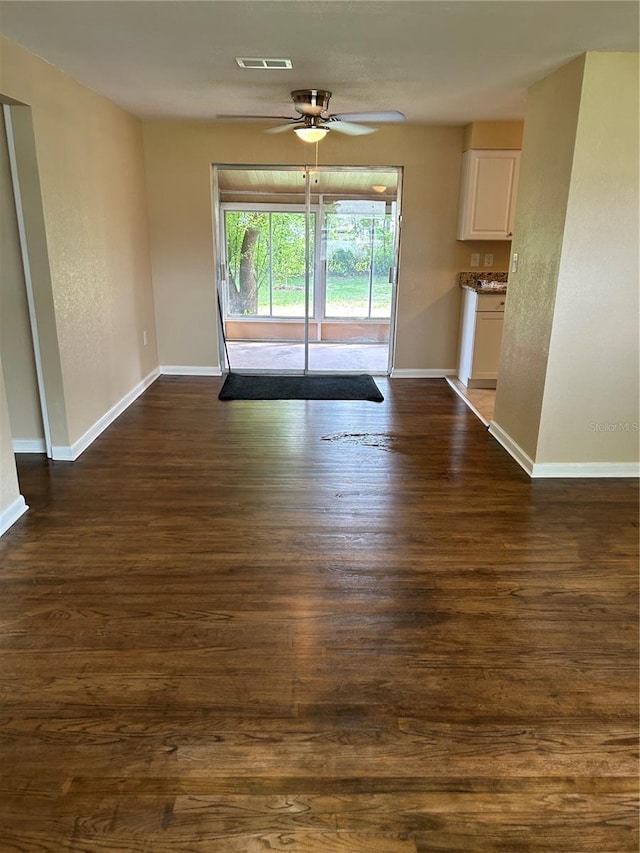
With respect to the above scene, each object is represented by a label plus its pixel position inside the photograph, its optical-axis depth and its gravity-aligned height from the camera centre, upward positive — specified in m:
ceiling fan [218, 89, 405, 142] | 4.01 +0.92
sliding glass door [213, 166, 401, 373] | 6.11 -0.06
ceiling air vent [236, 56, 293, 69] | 3.37 +1.09
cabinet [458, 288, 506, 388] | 5.66 -0.77
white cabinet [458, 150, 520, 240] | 5.53 +0.59
